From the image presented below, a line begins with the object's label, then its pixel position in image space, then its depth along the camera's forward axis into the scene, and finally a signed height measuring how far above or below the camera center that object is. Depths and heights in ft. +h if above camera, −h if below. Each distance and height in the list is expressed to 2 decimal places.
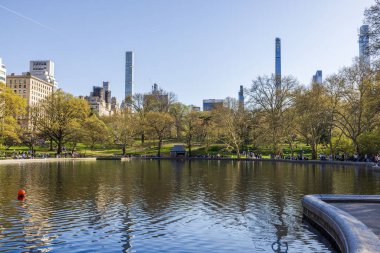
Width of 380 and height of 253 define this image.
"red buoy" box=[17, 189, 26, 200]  78.82 -10.67
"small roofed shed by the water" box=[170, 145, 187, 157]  319.68 -5.77
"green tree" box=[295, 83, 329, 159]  233.35 +21.64
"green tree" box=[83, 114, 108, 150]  293.27 +10.07
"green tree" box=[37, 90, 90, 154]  289.74 +22.94
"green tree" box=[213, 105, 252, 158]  299.58 +18.32
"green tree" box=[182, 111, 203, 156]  330.42 +16.86
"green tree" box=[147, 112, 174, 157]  327.47 +19.91
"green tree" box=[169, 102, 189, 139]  356.11 +32.29
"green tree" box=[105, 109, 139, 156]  329.11 +13.48
